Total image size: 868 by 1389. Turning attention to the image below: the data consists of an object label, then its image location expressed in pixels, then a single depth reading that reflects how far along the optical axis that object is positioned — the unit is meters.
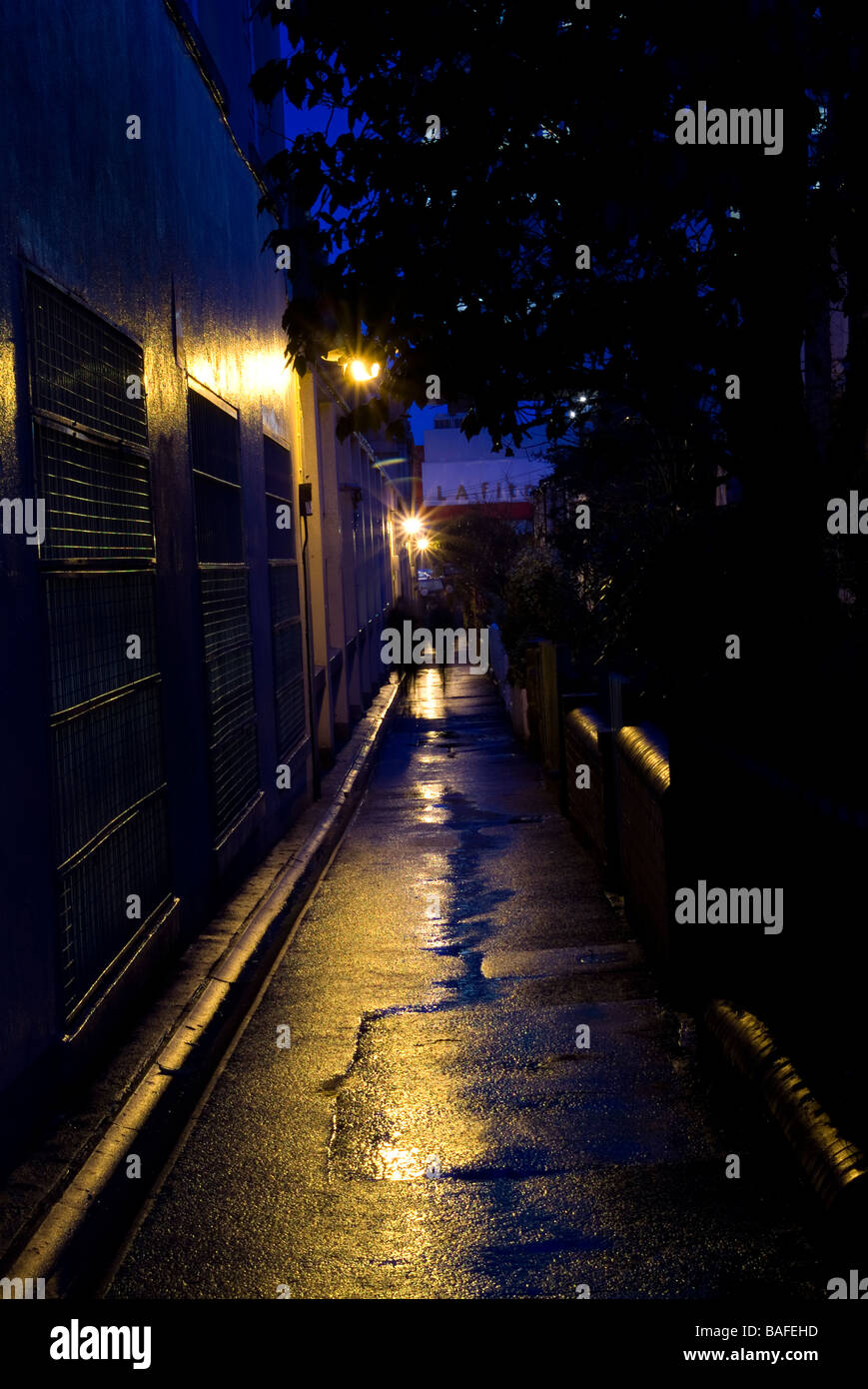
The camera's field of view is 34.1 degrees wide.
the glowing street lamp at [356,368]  7.88
